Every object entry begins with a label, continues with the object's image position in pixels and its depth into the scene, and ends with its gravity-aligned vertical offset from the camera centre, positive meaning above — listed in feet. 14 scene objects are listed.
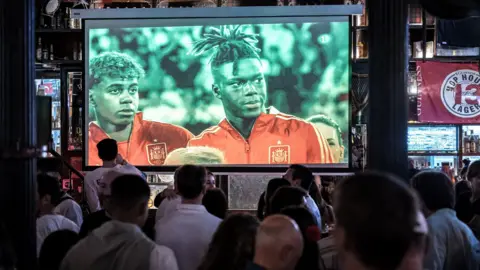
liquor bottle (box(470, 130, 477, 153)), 30.91 -0.68
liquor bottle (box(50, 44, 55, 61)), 31.40 +3.45
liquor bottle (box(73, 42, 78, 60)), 31.60 +3.67
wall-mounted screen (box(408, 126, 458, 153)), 30.91 -0.41
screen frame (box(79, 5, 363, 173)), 26.89 +4.64
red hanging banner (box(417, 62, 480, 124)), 29.78 +1.62
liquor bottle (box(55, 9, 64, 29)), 31.48 +5.08
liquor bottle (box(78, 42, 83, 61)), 31.50 +3.70
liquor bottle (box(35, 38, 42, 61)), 31.33 +3.64
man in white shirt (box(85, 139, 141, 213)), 18.21 -1.14
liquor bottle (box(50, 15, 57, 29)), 31.48 +5.03
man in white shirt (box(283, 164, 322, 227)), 19.77 -1.36
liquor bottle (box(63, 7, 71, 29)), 31.48 +5.02
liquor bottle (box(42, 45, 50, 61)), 31.40 +3.51
